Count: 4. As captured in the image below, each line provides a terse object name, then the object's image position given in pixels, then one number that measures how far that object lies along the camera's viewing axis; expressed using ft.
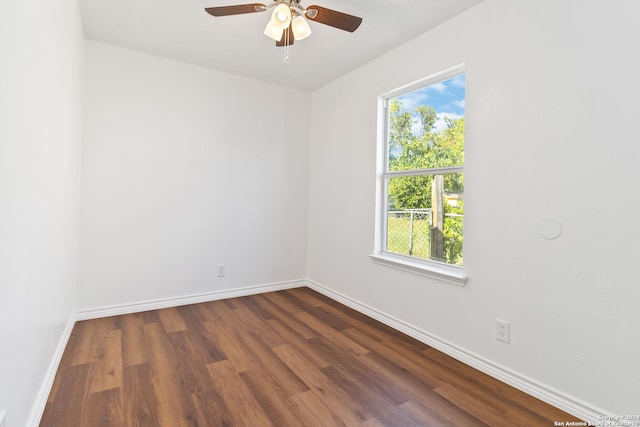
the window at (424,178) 7.89
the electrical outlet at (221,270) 11.46
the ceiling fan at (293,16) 5.99
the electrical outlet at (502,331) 6.52
